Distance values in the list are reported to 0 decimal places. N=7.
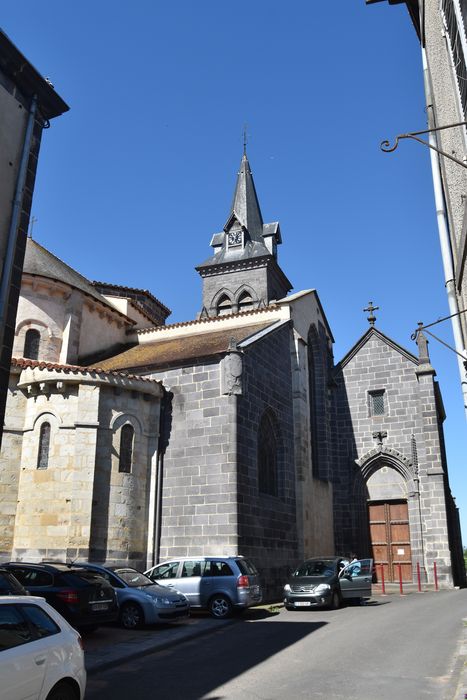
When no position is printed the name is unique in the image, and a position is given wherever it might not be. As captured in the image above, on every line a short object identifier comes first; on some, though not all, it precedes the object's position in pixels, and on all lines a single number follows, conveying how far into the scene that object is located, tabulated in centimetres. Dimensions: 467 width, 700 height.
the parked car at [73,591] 988
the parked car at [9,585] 747
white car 455
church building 1678
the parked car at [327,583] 1509
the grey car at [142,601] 1177
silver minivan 1352
